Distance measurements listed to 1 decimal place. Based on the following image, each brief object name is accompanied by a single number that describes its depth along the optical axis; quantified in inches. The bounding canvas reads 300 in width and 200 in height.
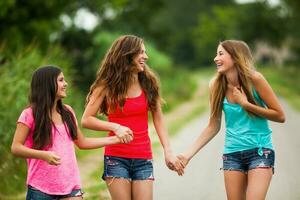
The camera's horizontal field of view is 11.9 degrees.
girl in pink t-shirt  399.4
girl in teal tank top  438.9
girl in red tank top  433.6
